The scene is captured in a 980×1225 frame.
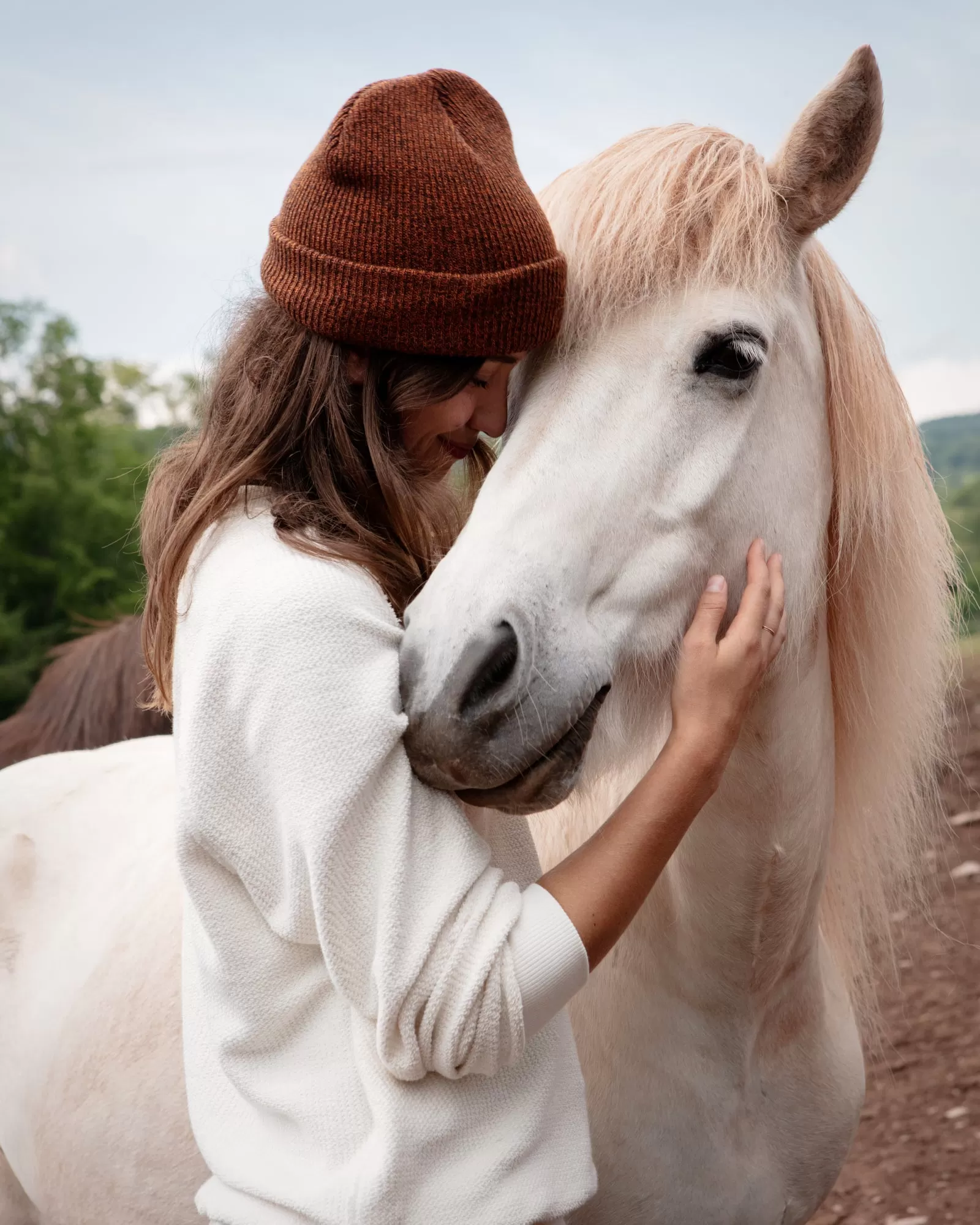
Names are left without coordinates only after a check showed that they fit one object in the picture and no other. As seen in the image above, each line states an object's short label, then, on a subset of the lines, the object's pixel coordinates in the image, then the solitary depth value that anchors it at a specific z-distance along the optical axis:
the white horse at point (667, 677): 1.21
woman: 1.06
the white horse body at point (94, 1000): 1.90
